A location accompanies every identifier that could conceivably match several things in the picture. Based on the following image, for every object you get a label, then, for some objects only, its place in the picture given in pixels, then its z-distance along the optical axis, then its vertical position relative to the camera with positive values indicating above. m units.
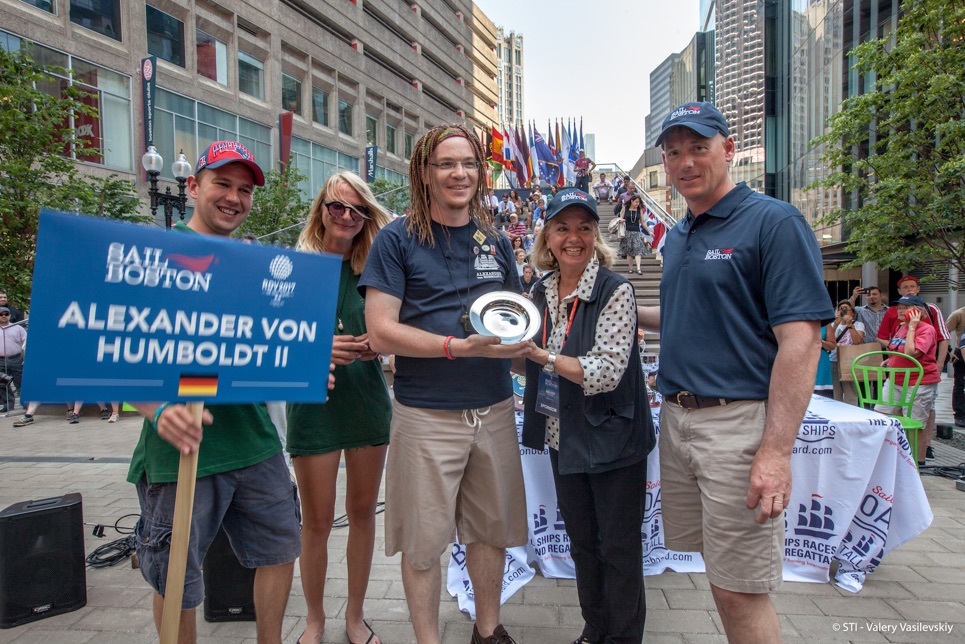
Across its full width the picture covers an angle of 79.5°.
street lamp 10.34 +2.53
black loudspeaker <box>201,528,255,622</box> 2.93 -1.41
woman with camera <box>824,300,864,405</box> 8.50 -0.36
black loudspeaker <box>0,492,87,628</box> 2.93 -1.30
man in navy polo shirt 1.85 -0.17
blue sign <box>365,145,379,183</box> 36.66 +9.56
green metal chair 5.34 -0.83
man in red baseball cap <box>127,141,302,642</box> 1.98 -0.64
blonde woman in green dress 2.61 -0.55
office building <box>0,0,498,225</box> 19.47 +11.13
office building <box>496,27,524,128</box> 158.84 +67.84
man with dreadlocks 2.31 -0.32
